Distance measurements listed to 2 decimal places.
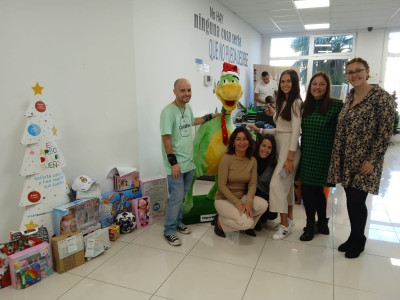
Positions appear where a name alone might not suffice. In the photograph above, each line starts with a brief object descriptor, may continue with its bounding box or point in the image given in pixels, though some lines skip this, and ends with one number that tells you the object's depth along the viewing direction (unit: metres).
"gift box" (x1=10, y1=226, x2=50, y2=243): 1.99
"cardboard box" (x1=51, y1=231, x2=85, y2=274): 2.12
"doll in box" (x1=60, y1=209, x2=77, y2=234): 2.22
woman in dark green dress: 2.31
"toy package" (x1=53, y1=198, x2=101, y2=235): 2.22
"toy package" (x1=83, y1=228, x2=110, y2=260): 2.30
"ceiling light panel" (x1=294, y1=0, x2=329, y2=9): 5.19
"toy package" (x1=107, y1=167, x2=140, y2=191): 2.86
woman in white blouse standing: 2.43
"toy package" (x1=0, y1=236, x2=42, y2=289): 1.94
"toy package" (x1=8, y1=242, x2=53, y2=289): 1.93
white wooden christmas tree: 2.09
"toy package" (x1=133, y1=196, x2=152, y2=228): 2.83
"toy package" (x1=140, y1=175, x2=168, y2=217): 3.00
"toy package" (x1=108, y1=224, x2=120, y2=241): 2.59
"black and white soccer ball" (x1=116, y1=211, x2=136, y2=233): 2.71
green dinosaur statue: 2.81
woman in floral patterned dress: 2.04
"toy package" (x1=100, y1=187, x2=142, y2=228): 2.66
